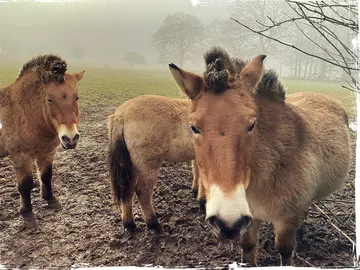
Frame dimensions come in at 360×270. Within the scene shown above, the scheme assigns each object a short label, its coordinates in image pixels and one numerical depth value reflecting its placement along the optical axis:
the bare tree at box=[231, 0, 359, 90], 1.27
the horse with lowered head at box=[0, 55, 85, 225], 1.85
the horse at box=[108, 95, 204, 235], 1.84
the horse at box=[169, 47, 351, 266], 0.88
